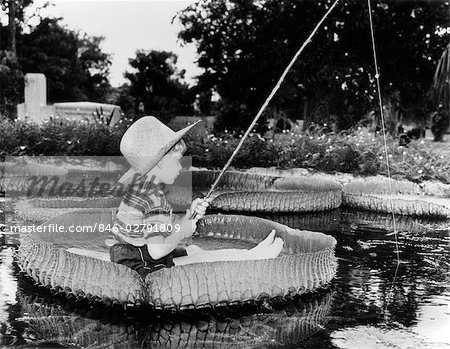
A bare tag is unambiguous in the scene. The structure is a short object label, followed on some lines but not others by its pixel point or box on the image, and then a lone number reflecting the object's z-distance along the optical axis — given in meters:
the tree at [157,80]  25.03
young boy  3.74
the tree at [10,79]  20.77
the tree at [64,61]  30.08
